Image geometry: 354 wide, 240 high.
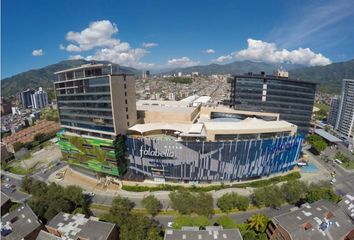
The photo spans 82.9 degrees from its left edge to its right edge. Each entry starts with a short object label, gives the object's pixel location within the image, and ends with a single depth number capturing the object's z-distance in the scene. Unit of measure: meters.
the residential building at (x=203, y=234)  39.00
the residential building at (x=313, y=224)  39.03
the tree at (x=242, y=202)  54.75
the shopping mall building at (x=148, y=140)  63.44
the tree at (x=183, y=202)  52.75
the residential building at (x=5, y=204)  58.38
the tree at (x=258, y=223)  46.06
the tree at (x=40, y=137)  120.24
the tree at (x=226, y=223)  46.22
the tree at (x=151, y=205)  53.88
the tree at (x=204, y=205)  51.53
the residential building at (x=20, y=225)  44.25
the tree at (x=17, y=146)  108.94
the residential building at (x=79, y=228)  41.00
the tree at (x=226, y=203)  54.82
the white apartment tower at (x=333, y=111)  131.50
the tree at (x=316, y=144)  90.25
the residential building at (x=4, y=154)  101.53
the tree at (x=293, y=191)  56.95
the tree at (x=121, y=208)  46.59
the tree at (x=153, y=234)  41.32
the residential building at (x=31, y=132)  115.84
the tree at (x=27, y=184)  69.54
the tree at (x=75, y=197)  55.69
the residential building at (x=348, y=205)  47.34
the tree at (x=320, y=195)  54.11
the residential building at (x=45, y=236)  42.21
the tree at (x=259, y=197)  56.06
